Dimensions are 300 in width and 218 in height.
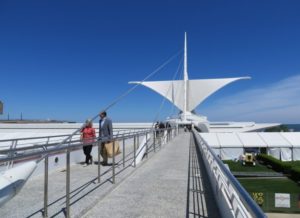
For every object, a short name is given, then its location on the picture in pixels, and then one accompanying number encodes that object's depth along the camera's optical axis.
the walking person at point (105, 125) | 5.75
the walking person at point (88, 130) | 6.20
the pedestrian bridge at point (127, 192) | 2.24
